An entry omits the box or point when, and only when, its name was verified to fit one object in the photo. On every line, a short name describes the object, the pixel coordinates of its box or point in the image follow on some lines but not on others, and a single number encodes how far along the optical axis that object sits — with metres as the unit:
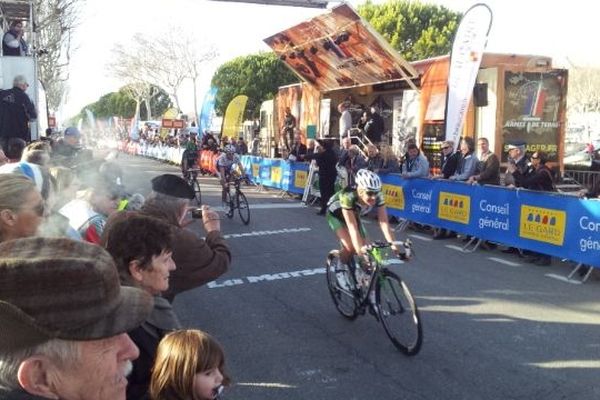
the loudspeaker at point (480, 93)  13.56
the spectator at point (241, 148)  27.68
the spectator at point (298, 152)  18.47
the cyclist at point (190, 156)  19.39
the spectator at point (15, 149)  7.76
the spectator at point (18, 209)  2.82
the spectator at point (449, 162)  12.01
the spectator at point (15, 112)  9.91
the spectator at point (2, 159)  6.62
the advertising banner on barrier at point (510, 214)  8.22
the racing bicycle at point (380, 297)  5.29
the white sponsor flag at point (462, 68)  12.45
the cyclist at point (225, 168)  13.43
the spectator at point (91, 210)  3.97
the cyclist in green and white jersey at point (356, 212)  5.75
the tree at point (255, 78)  53.94
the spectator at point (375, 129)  17.55
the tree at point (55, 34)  28.03
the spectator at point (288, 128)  23.31
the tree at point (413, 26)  38.38
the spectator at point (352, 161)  13.95
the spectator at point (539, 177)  9.62
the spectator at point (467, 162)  11.34
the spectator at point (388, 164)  13.34
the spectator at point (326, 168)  14.73
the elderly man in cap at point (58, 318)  1.10
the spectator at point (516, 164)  10.32
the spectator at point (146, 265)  2.31
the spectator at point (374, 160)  13.72
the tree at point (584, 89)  63.19
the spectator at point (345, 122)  18.39
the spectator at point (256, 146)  28.48
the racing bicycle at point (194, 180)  15.74
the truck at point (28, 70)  11.64
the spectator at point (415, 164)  12.19
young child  2.19
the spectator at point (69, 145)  10.48
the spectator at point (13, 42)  12.18
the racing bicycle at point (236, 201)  12.71
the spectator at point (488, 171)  10.59
